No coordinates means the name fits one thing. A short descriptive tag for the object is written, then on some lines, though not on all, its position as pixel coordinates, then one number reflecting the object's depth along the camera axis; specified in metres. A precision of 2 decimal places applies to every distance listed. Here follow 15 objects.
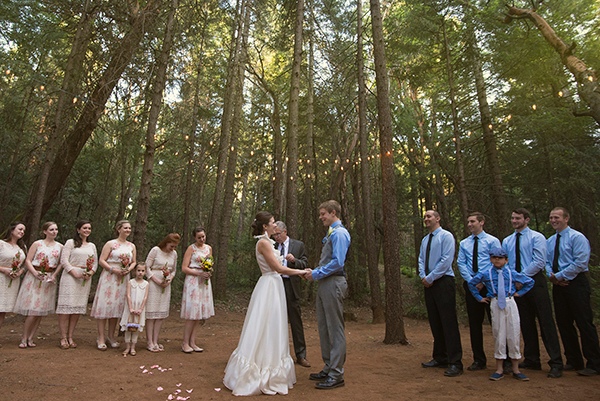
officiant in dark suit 5.36
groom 4.19
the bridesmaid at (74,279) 5.62
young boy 4.39
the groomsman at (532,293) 4.86
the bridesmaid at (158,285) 5.79
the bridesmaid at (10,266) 5.53
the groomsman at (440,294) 4.91
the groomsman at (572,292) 4.71
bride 3.95
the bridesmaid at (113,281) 5.66
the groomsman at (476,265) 5.04
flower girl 5.46
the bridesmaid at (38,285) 5.54
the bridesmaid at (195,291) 5.78
